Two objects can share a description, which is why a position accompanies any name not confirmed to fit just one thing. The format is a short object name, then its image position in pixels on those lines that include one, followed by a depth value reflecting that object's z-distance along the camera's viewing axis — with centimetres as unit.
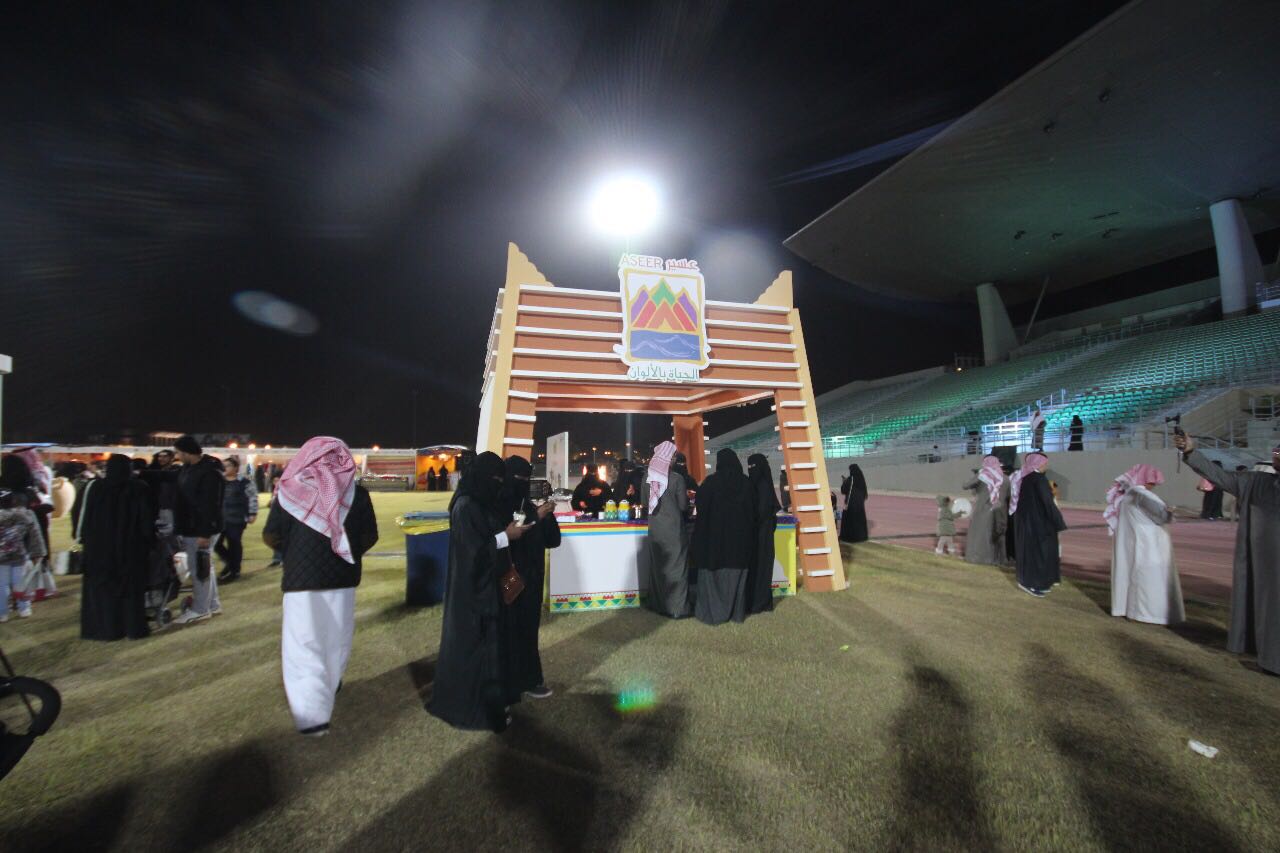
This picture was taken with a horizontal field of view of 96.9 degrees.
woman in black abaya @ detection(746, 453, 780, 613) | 579
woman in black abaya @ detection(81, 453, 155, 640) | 512
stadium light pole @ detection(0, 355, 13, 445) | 796
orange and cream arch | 618
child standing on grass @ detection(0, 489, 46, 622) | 554
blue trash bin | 638
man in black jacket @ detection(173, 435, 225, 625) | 579
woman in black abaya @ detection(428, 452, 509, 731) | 330
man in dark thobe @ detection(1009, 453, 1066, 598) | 686
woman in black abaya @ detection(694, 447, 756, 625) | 559
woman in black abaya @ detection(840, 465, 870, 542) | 1101
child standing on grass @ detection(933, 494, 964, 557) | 967
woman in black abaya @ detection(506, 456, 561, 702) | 371
